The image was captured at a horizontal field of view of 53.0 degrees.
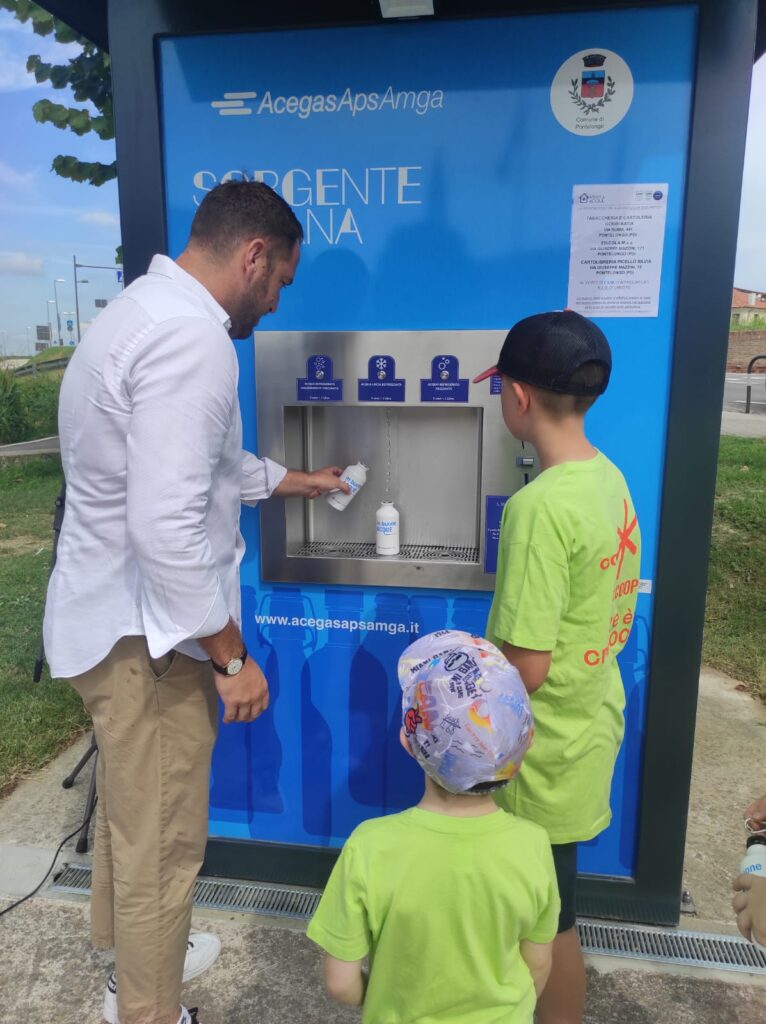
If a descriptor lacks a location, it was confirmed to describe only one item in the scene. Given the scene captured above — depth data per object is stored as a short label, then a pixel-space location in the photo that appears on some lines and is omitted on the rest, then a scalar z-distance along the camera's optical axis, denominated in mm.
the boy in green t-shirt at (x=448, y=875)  1173
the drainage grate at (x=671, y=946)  2209
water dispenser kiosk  1987
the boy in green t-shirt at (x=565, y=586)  1471
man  1522
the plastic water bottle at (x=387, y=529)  2248
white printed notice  2016
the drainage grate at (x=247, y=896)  2439
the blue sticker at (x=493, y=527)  2164
